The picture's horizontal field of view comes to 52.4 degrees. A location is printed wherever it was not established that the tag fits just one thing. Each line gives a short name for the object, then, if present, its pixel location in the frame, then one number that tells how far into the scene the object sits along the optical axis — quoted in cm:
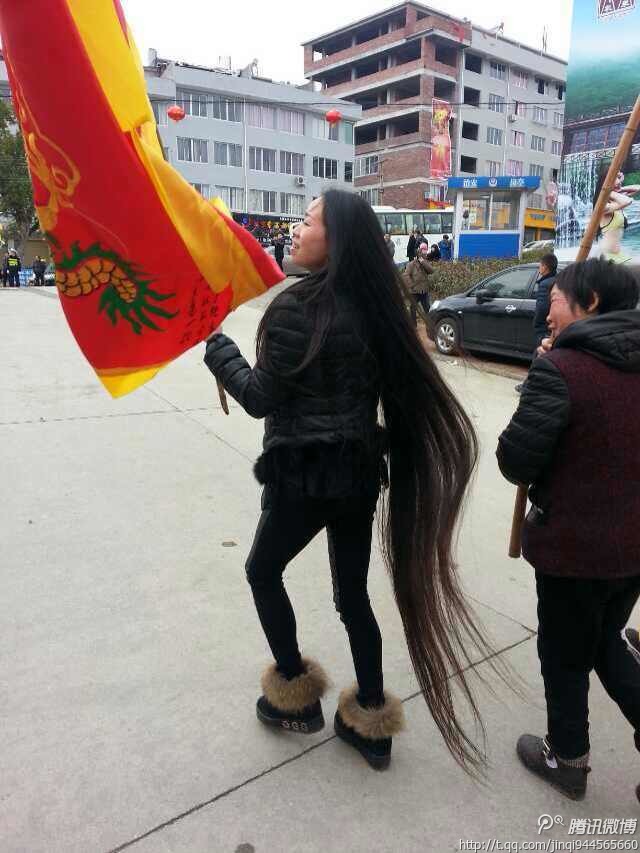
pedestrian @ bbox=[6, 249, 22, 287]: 2508
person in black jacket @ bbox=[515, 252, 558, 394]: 763
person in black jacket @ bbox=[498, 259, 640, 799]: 169
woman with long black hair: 179
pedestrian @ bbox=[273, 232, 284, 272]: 2155
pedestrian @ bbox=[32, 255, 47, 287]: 2563
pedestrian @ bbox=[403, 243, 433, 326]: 1123
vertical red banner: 5334
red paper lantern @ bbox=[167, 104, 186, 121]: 1590
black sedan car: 909
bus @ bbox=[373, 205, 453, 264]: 2930
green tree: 2692
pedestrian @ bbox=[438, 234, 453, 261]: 2492
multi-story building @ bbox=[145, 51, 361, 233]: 4334
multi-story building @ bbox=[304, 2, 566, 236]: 5503
